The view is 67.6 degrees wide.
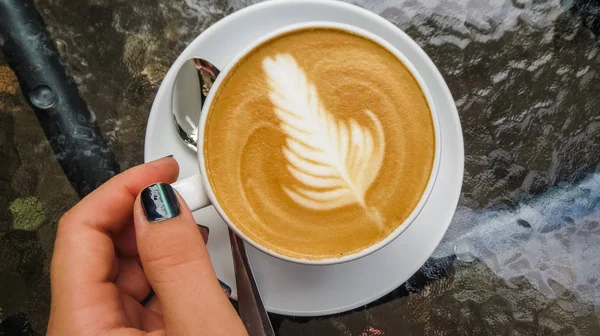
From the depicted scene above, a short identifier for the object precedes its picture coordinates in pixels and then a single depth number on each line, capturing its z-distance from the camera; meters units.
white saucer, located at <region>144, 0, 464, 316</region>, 0.21
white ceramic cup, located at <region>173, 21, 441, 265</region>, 0.18
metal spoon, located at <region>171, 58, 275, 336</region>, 0.21
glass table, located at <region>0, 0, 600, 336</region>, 0.25
